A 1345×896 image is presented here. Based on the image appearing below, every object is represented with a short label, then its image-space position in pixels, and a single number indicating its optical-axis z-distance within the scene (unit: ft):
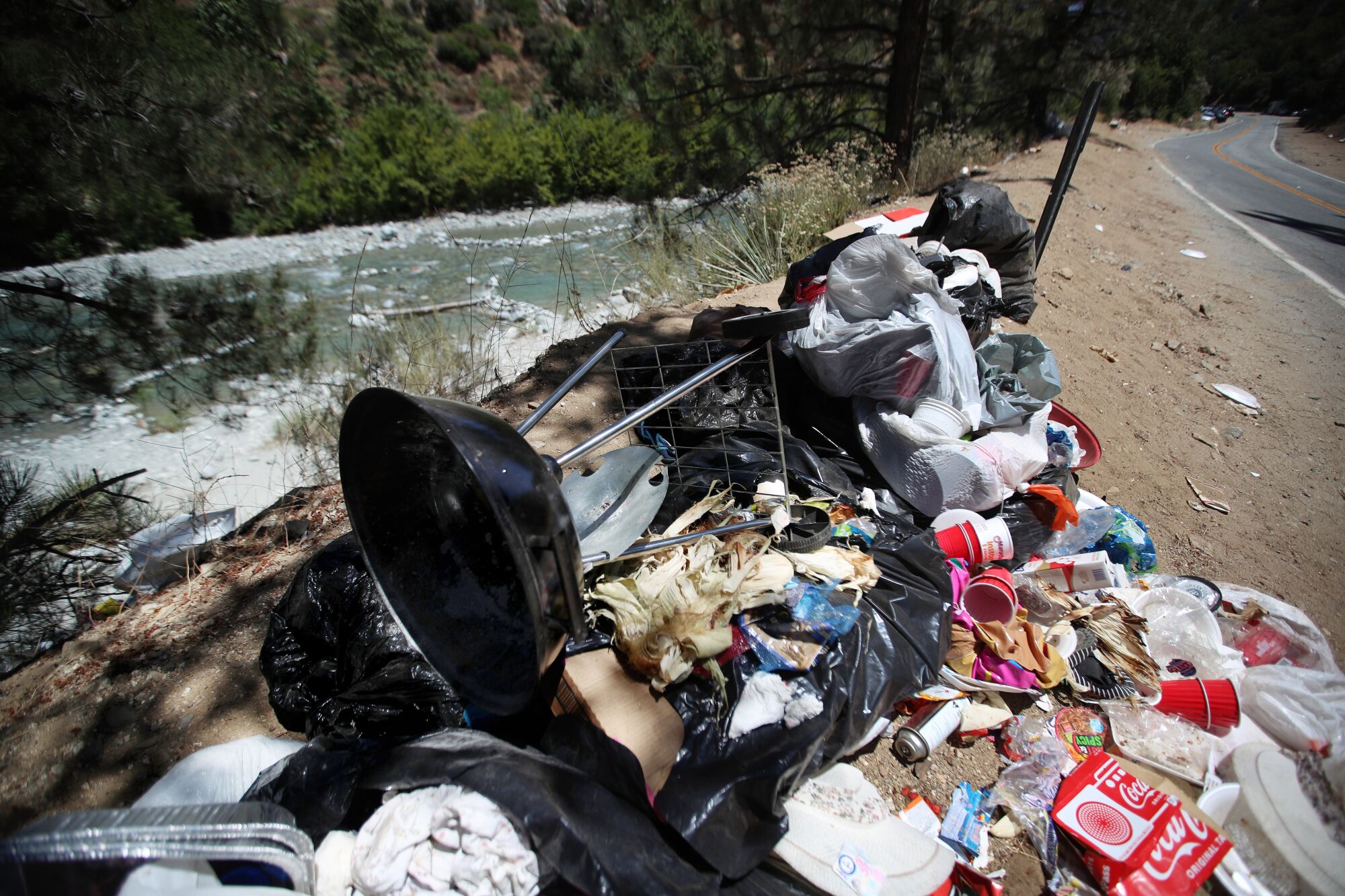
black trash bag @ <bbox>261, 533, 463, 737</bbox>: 4.96
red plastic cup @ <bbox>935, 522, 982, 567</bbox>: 6.63
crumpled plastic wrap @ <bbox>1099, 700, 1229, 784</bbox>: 5.03
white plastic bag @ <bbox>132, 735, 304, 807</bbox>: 4.28
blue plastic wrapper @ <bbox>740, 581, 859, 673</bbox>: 4.86
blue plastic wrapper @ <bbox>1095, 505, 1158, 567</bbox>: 7.32
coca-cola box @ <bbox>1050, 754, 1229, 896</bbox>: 4.15
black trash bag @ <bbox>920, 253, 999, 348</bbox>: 8.74
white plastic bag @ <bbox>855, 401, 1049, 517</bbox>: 7.14
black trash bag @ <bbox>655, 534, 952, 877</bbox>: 4.03
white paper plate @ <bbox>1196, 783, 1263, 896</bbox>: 4.62
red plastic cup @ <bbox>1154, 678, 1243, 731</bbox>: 5.24
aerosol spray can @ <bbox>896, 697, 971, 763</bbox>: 5.17
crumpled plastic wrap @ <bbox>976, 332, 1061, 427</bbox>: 7.75
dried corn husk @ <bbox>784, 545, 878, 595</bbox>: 5.53
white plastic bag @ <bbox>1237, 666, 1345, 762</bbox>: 4.86
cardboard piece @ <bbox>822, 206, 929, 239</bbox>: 12.60
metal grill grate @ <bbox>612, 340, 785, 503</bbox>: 7.07
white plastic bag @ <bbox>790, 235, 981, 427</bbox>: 7.37
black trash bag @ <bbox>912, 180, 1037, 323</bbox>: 10.78
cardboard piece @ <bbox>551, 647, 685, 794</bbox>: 4.41
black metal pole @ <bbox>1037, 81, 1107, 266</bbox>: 12.47
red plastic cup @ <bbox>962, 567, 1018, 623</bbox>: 6.10
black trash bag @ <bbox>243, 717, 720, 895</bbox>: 3.60
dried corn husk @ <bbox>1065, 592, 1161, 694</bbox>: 5.70
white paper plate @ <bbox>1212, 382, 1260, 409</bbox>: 10.89
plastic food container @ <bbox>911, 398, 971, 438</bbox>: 7.37
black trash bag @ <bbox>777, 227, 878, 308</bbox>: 9.80
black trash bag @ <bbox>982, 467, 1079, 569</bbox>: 7.30
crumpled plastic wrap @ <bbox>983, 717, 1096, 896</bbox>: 4.54
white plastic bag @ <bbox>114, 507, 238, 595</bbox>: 7.77
